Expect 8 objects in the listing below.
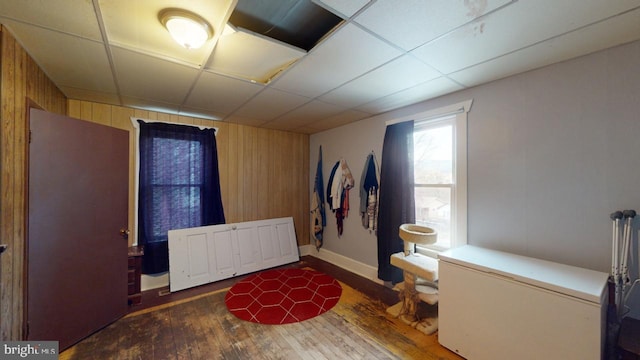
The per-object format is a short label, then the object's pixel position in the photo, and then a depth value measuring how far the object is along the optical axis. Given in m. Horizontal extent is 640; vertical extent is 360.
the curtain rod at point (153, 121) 2.98
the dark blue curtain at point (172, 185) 3.00
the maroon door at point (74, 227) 1.80
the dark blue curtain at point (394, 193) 2.81
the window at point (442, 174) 2.38
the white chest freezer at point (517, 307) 1.36
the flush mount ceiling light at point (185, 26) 1.33
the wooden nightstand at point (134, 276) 2.62
